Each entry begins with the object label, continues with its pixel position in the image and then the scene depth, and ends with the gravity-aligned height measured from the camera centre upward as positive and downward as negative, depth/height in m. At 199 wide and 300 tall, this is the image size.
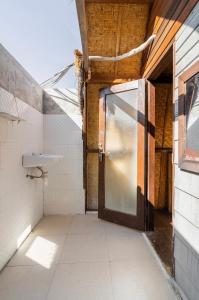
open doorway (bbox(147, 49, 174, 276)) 2.29 -0.03
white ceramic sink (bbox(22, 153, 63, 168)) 1.74 -0.13
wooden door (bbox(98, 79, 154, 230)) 1.94 -0.07
